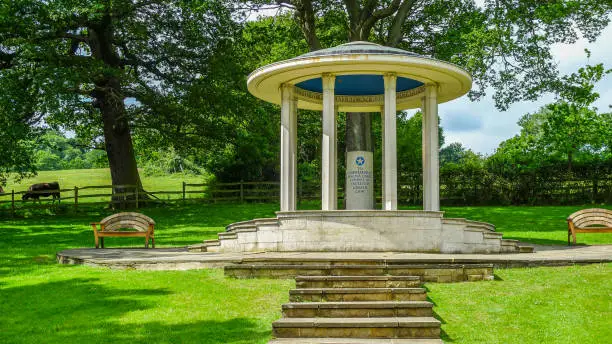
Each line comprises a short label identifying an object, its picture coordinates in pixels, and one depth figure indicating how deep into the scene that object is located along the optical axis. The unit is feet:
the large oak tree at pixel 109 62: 81.51
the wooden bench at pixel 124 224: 50.52
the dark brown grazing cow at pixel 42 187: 117.74
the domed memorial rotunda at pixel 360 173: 41.09
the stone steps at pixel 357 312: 24.14
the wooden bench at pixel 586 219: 50.83
